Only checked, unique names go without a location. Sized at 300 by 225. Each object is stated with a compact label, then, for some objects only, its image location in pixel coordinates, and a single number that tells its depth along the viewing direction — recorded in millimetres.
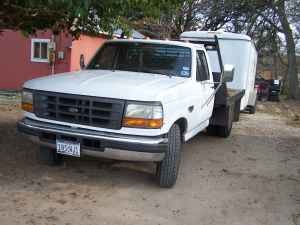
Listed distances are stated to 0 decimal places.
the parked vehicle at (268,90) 19694
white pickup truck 4157
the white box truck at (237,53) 10091
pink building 12857
